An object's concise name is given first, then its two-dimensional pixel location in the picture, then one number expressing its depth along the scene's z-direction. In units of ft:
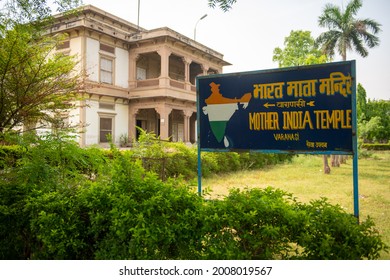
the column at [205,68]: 73.58
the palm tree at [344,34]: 46.16
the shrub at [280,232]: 6.41
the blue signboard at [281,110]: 10.57
